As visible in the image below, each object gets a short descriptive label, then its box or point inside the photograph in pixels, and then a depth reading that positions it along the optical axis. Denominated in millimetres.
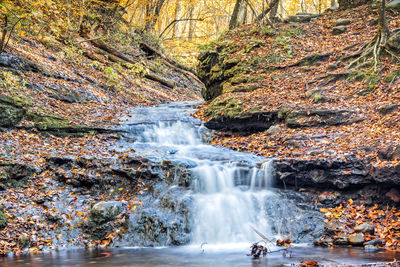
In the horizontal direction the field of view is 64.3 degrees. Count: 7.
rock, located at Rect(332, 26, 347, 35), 14758
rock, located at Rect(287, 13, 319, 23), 17062
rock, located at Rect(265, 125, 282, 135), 10001
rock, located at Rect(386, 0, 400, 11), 14212
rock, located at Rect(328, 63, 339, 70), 11918
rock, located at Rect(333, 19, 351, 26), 15250
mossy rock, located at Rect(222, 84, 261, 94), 12849
